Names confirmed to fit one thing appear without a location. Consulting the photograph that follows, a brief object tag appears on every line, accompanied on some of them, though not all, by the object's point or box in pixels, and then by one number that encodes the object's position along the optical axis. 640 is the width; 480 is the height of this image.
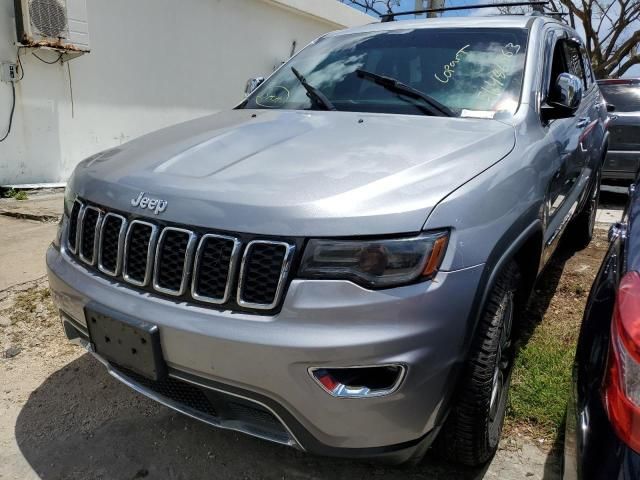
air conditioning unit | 6.43
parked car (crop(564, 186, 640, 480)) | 1.16
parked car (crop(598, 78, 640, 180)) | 6.57
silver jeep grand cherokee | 1.66
